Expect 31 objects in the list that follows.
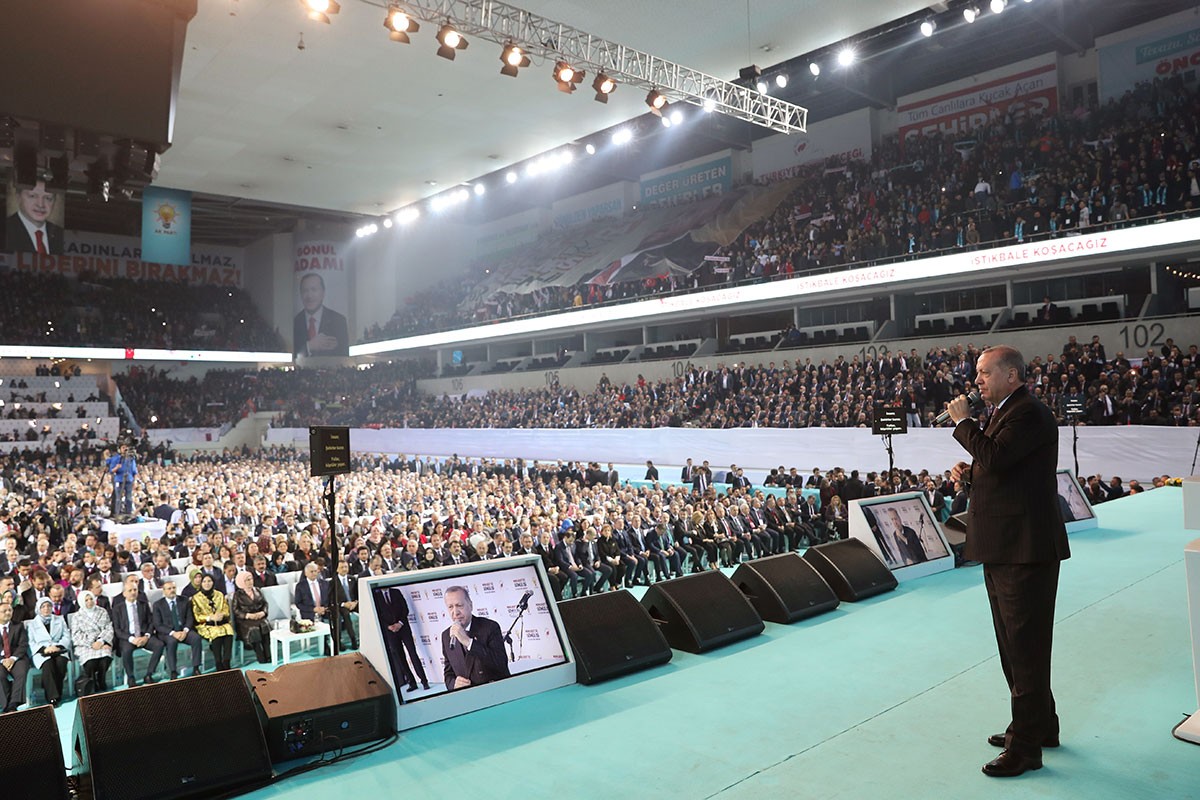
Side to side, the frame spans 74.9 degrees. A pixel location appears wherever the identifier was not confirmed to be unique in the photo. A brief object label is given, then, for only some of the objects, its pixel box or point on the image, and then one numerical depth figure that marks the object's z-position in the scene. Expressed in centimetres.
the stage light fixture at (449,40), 1212
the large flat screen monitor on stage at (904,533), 698
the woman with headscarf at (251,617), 787
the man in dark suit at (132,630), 737
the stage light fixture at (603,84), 1397
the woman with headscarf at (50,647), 690
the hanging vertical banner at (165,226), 2548
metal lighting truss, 1260
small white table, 767
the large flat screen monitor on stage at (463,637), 410
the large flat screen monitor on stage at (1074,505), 910
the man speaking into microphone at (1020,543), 315
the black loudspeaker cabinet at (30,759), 296
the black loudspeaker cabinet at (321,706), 365
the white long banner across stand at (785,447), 1554
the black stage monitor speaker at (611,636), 461
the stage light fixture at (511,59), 1298
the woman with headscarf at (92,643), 709
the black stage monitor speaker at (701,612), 516
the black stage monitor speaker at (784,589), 576
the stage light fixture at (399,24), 1159
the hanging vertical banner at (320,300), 3938
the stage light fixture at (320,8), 1073
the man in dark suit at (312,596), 845
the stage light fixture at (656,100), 1467
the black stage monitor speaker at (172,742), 316
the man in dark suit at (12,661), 669
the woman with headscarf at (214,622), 767
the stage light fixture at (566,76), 1388
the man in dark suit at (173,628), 755
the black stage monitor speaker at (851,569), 634
